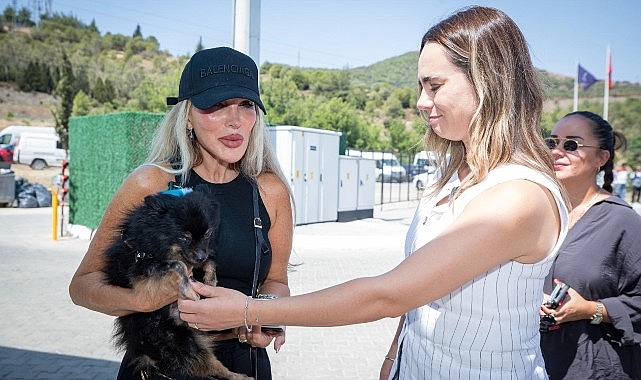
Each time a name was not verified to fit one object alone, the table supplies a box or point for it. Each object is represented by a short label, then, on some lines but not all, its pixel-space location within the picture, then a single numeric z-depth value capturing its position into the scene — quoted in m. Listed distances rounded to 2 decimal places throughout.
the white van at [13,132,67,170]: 38.06
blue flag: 35.41
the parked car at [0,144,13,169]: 36.44
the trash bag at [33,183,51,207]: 23.25
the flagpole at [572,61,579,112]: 35.44
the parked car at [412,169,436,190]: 34.22
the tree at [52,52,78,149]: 44.36
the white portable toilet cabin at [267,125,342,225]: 16.72
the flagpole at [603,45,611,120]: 35.93
